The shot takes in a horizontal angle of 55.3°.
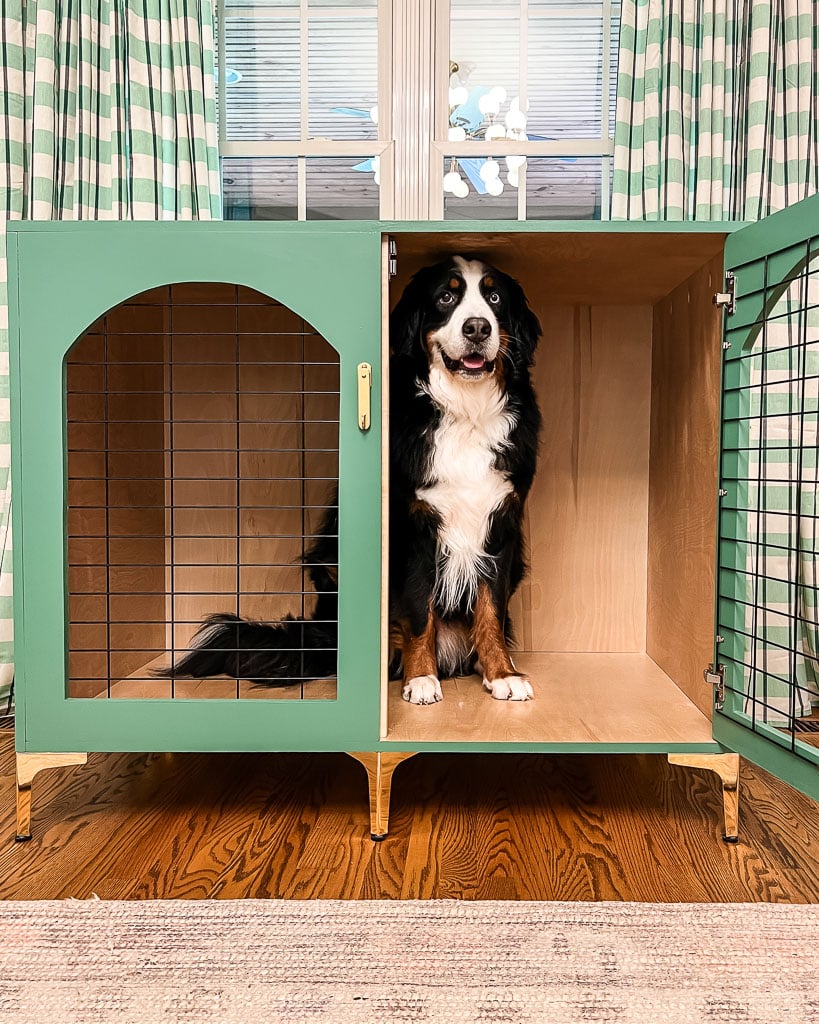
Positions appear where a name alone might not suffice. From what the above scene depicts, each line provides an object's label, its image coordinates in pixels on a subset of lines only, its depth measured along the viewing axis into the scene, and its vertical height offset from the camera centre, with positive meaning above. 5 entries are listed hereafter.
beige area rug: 0.90 -0.60
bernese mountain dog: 1.57 +0.01
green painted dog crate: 1.34 +0.01
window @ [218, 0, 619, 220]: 2.33 +1.15
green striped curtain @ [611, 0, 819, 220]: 2.10 +1.03
